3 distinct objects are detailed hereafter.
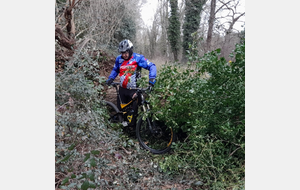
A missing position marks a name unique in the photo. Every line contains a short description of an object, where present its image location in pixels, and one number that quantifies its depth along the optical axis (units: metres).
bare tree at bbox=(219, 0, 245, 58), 7.20
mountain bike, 3.83
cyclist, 3.85
